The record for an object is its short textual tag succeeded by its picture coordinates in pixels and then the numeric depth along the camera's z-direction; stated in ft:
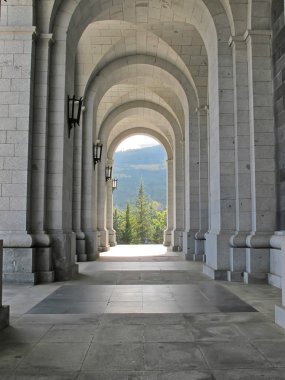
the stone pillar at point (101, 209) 69.00
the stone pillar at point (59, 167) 30.94
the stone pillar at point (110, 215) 91.66
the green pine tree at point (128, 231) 190.70
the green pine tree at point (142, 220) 215.72
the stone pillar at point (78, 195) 50.21
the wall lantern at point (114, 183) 92.72
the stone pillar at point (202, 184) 48.85
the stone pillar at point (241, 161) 30.81
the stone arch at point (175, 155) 69.82
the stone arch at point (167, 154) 85.20
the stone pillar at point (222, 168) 32.07
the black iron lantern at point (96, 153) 55.77
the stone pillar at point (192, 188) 51.29
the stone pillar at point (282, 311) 16.15
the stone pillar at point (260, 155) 29.48
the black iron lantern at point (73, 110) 33.24
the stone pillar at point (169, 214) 84.79
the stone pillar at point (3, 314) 16.14
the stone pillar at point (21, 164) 28.43
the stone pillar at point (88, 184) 52.60
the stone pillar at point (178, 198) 69.97
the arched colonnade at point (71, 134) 29.32
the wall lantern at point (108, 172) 78.91
